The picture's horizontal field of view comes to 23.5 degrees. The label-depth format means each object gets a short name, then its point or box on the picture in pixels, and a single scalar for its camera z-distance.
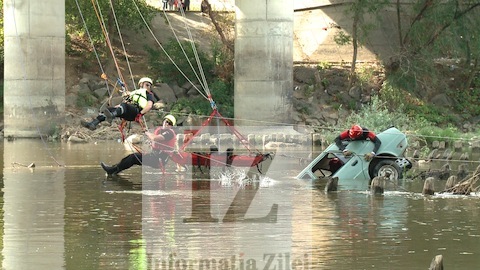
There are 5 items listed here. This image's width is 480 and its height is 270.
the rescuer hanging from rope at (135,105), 26.08
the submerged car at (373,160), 26.38
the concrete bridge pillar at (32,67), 43.62
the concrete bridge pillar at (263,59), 44.38
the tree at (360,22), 49.00
